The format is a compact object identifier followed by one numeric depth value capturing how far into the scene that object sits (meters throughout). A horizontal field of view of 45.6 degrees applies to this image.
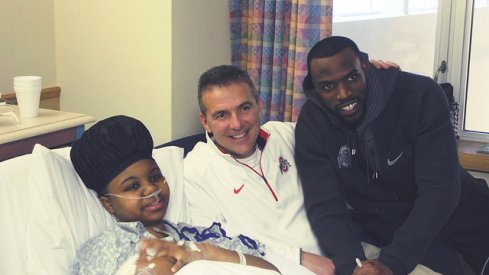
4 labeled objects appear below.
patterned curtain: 2.71
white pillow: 1.60
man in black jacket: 1.99
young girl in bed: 1.59
